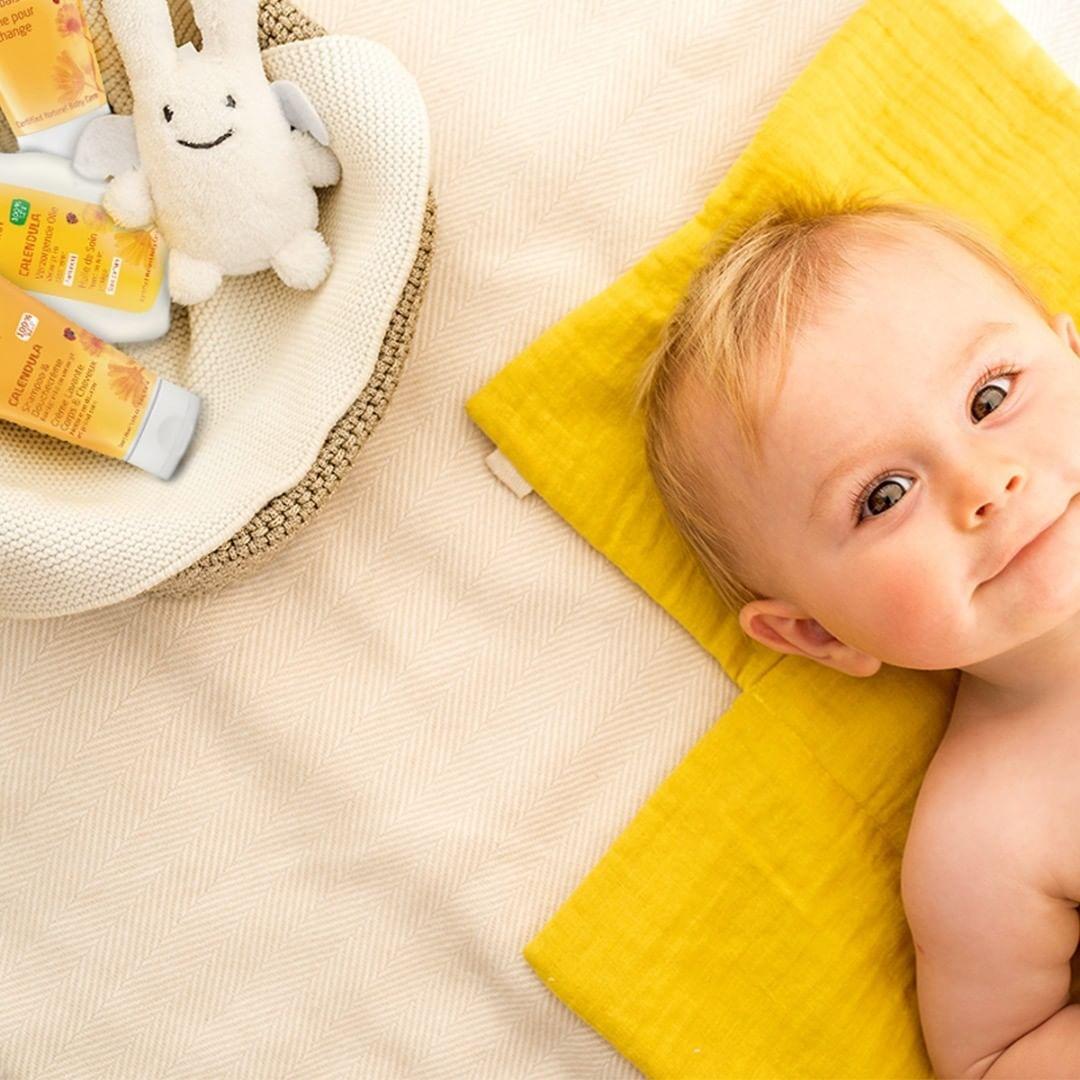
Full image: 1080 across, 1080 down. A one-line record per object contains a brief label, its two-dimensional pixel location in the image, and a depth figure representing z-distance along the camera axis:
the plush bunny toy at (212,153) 1.14
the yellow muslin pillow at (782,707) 1.24
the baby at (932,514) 1.05
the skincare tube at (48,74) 1.15
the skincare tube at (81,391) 1.14
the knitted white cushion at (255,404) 1.12
